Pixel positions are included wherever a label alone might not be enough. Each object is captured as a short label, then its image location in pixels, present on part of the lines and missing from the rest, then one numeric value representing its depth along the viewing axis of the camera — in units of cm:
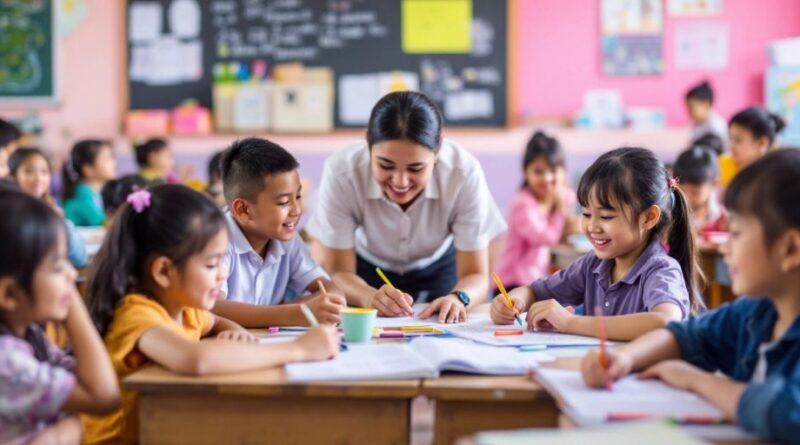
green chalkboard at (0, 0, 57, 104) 647
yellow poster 630
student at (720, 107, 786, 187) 493
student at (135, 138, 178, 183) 580
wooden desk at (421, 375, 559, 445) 157
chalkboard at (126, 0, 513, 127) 633
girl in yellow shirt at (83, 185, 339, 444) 170
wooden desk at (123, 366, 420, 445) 157
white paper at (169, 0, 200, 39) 641
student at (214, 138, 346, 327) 239
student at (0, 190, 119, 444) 144
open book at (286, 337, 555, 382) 159
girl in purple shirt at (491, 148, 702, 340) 212
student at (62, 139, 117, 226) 507
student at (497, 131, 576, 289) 446
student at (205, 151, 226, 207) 415
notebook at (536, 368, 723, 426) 138
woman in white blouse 248
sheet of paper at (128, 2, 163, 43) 640
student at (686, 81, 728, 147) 597
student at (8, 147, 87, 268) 448
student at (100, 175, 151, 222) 413
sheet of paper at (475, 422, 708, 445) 118
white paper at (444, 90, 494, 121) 636
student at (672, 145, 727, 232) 427
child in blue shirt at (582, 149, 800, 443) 132
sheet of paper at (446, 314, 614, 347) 189
